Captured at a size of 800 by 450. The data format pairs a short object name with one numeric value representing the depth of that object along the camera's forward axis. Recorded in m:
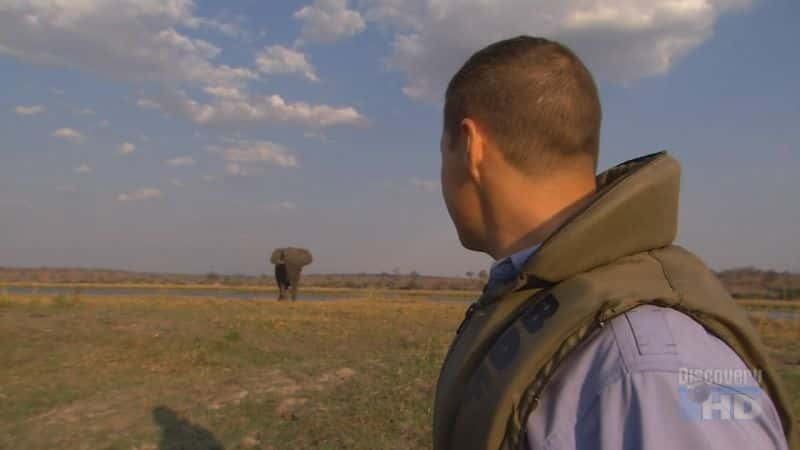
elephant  32.06
